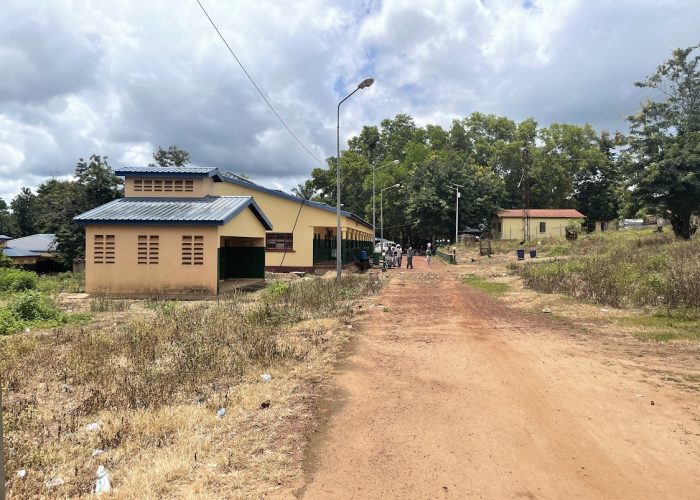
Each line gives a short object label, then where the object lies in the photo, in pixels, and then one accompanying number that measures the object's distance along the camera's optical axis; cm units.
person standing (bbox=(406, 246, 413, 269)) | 3144
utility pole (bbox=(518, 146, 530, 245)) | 4692
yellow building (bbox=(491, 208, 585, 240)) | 5838
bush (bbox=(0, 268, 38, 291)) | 1800
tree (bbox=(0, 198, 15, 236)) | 6544
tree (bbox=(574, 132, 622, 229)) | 6575
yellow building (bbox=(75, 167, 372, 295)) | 1702
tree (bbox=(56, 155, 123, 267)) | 3438
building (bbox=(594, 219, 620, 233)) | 6309
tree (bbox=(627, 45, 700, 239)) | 2359
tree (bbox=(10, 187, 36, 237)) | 6800
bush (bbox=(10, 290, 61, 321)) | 1125
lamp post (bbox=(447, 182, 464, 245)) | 5669
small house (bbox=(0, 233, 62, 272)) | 3638
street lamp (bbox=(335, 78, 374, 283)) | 1646
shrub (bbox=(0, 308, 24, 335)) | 1011
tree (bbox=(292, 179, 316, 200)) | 7069
